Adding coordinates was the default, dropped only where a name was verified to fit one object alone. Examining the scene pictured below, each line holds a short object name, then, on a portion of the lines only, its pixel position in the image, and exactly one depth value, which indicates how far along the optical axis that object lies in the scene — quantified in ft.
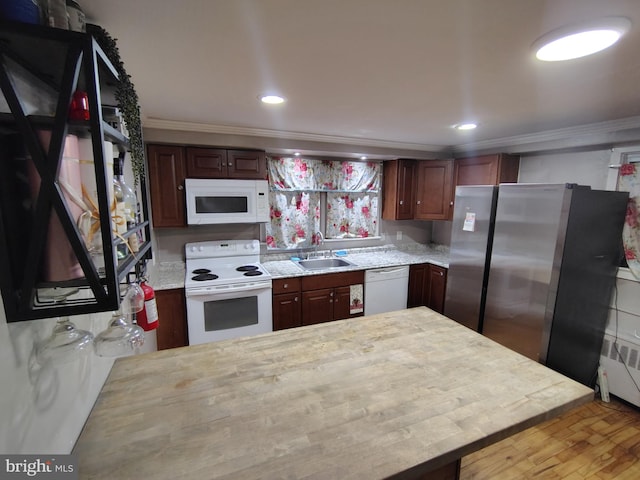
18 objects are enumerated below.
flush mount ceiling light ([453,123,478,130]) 7.63
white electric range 8.20
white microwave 8.70
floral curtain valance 10.77
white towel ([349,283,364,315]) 10.37
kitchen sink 11.25
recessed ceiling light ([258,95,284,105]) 5.63
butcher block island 2.46
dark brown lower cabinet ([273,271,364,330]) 9.30
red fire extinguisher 3.73
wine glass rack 1.85
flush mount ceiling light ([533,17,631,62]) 3.06
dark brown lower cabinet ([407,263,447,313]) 10.90
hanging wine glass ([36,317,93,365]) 2.16
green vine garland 2.43
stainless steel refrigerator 6.77
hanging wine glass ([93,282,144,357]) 2.54
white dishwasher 10.56
